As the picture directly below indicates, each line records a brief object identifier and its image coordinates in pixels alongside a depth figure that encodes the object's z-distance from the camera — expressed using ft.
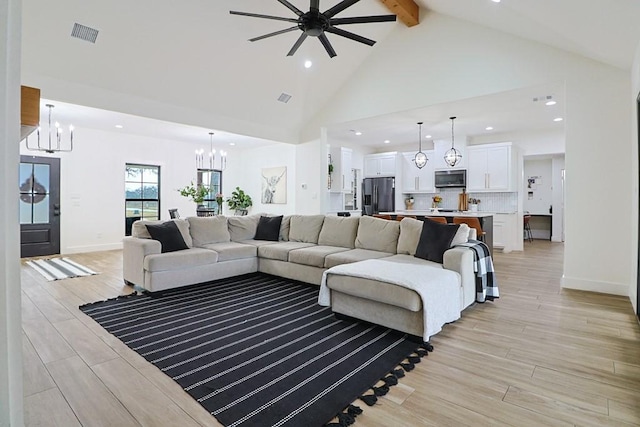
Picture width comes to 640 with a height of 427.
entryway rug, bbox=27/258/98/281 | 16.29
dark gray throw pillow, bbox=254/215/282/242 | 17.94
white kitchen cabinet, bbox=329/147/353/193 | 29.66
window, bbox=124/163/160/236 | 26.76
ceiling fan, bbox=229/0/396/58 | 10.77
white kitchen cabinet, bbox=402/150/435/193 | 29.76
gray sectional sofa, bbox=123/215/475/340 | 9.35
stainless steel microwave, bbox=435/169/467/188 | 27.43
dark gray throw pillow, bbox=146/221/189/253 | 14.15
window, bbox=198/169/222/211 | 31.42
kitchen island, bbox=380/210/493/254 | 19.43
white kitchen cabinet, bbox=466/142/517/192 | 24.97
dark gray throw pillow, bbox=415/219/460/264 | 11.43
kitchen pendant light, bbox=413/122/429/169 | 24.36
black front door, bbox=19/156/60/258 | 21.74
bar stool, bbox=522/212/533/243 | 29.81
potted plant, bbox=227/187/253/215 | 32.80
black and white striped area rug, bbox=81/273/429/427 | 6.13
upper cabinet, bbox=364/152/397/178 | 31.53
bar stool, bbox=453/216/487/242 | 18.21
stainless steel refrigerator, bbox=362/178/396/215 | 31.53
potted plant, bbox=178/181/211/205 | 22.91
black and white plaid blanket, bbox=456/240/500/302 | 11.40
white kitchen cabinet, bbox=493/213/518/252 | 24.61
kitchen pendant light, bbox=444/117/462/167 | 23.36
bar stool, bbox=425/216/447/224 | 19.25
